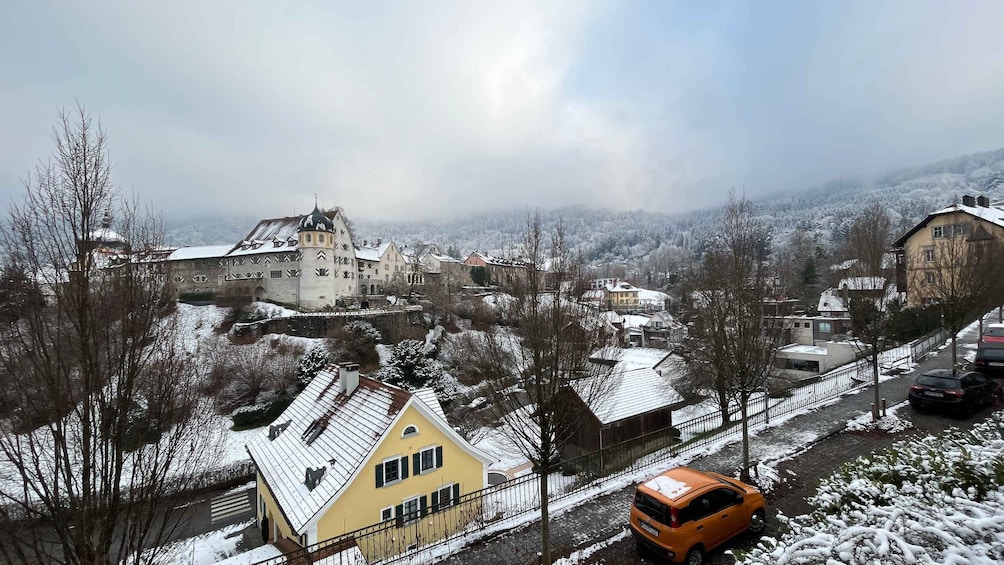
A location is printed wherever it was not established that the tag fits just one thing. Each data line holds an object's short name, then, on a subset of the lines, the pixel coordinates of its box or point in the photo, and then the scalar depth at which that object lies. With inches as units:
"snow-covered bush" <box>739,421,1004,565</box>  157.0
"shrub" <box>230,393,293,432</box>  1317.7
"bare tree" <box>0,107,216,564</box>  200.4
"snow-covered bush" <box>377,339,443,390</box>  1471.5
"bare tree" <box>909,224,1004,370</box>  726.5
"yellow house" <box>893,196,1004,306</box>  1422.2
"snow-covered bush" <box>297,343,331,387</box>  1443.2
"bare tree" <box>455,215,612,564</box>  339.0
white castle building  2137.1
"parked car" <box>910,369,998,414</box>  555.5
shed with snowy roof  784.9
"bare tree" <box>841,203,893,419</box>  580.1
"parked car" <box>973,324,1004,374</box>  717.9
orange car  305.9
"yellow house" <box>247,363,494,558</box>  567.2
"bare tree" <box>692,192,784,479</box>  464.8
